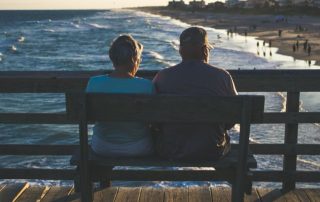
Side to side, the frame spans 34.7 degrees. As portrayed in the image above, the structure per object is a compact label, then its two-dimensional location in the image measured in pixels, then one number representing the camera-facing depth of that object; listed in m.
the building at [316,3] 115.86
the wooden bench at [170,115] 3.17
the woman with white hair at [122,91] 3.31
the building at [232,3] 165.81
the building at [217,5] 165.50
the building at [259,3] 138.54
